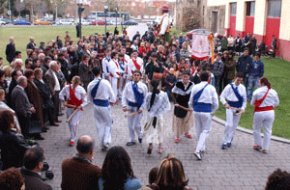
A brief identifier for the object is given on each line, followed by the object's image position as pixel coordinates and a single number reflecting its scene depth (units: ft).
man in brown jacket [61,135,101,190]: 15.24
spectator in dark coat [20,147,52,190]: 14.05
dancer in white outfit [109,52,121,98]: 47.11
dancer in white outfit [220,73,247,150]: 30.22
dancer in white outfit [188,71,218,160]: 28.22
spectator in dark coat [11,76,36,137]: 27.37
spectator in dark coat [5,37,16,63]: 62.54
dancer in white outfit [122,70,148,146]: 30.55
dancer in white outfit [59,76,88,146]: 30.73
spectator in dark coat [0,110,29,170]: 18.83
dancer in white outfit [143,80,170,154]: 28.78
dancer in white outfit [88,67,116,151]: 29.43
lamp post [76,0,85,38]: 71.46
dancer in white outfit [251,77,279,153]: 29.22
